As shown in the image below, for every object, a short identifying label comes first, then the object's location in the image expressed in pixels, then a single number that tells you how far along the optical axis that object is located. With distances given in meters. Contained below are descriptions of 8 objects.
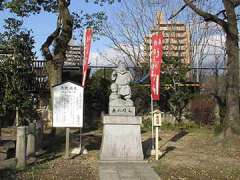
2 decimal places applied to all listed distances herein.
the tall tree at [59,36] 10.09
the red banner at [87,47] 7.58
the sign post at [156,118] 7.00
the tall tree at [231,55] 9.15
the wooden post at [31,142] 6.93
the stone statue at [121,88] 6.87
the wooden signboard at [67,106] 6.95
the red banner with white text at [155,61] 7.56
